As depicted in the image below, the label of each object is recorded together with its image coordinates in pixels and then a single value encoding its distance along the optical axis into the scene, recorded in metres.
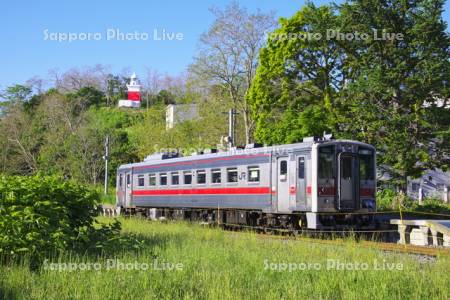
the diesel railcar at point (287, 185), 16.83
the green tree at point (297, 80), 30.09
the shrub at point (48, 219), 9.48
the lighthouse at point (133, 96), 90.43
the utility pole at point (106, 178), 42.75
